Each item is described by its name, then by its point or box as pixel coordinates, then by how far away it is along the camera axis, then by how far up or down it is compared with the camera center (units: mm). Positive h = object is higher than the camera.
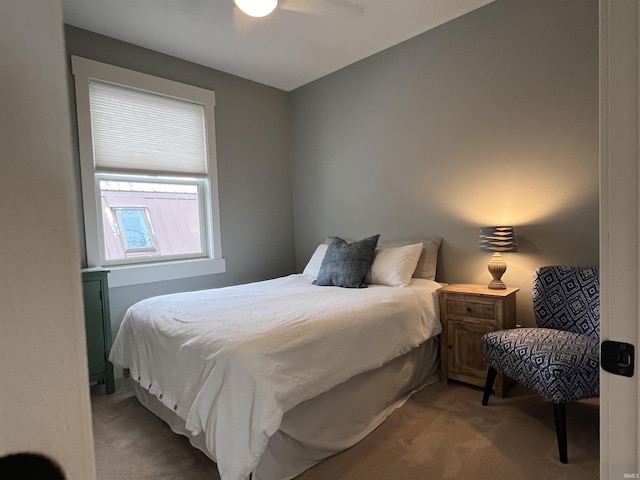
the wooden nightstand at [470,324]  2391 -731
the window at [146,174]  2850 +492
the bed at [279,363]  1513 -708
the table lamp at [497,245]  2492 -198
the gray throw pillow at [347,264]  2867 -341
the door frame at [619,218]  638 -10
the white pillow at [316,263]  3350 -368
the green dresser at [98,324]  2572 -669
